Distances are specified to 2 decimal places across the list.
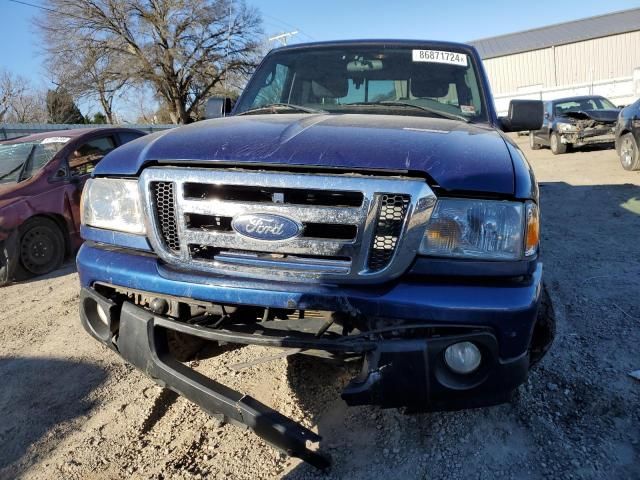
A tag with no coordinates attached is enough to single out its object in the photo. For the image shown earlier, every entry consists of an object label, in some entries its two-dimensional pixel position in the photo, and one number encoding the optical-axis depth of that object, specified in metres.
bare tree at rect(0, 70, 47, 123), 38.22
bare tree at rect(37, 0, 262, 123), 30.33
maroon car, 5.42
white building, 41.62
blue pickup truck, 1.75
